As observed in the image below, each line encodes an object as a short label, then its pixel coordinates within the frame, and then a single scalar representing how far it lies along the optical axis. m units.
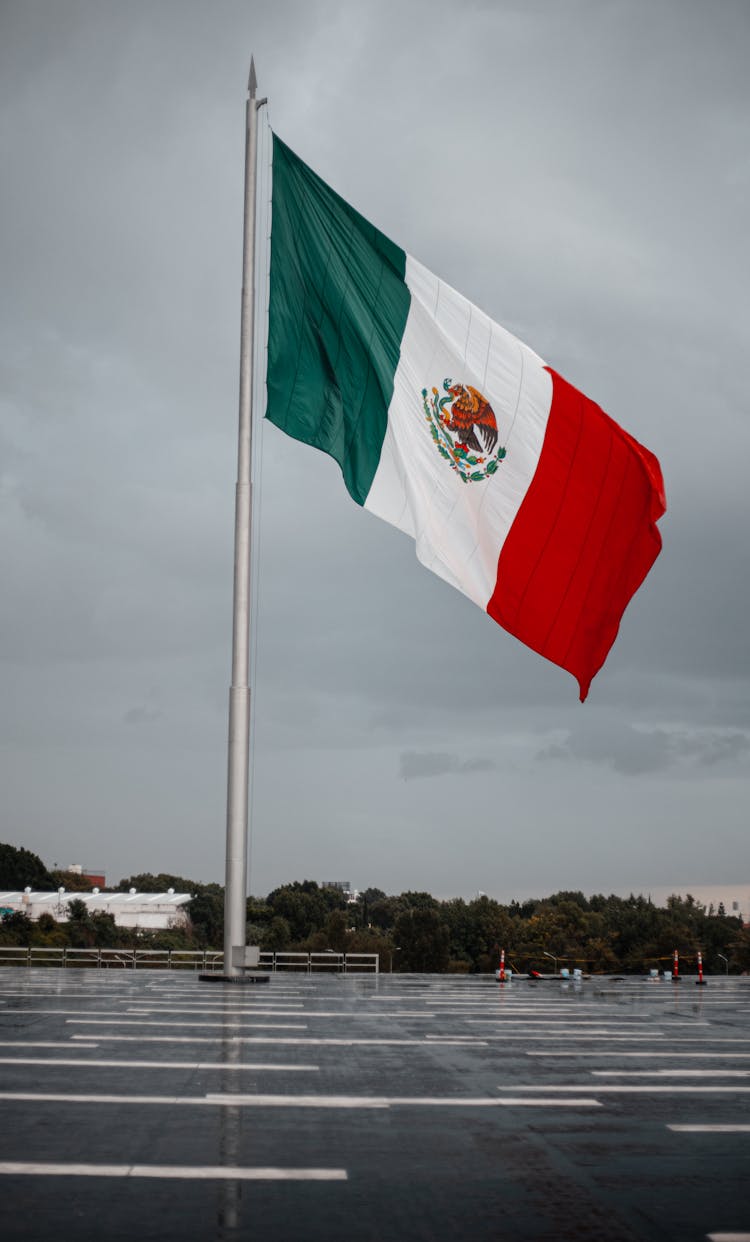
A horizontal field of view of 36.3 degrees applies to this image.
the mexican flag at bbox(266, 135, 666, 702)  17.89
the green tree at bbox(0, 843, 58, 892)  151.50
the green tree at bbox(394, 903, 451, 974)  102.81
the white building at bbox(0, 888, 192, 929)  131.00
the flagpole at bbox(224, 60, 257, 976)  19.66
